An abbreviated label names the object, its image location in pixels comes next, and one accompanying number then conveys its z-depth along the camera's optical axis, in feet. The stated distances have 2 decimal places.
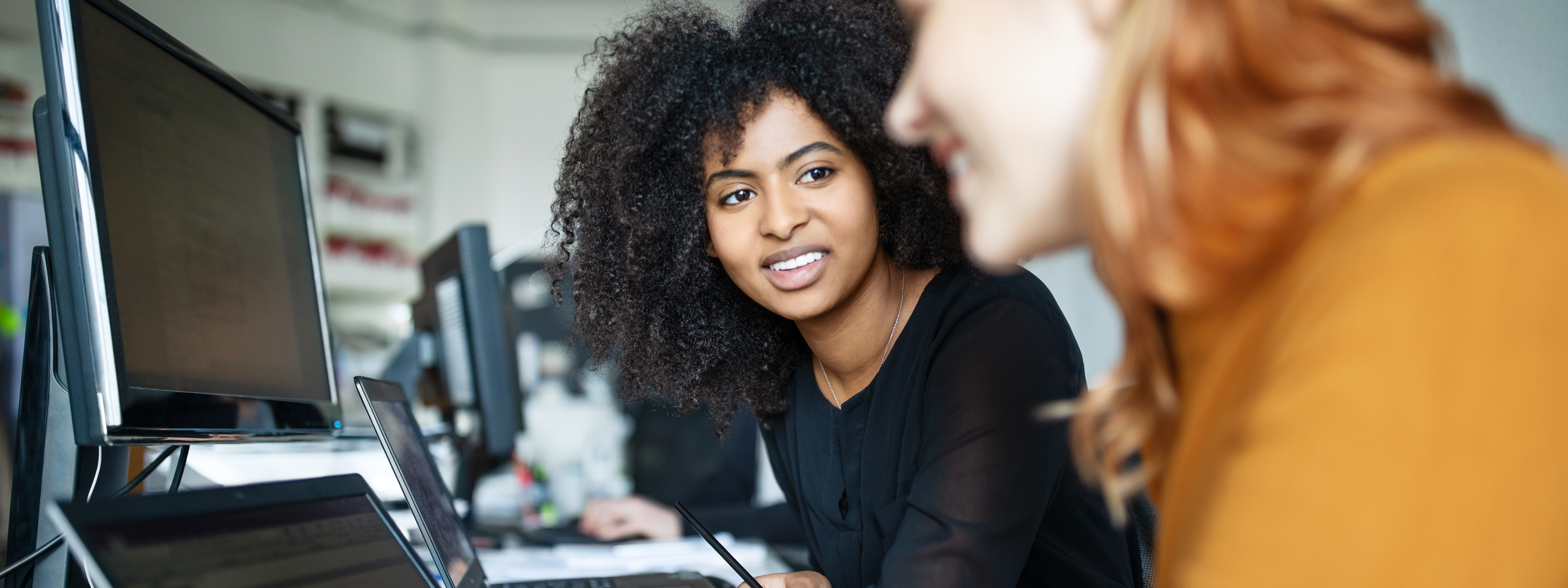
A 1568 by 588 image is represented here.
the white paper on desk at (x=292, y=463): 4.49
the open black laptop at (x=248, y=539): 1.64
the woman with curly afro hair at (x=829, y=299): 3.04
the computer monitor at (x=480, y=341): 5.14
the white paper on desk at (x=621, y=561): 4.22
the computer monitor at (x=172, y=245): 2.07
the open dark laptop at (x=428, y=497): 2.76
